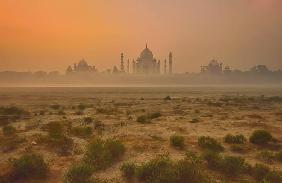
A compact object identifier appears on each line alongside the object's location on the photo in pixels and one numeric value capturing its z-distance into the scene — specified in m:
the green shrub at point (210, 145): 18.34
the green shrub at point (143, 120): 28.19
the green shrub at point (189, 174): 13.12
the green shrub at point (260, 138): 20.23
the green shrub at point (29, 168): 13.96
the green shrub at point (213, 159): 14.98
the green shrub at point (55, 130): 20.14
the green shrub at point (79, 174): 13.00
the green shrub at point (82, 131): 21.98
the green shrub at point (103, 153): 15.15
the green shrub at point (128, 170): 13.92
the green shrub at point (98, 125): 24.92
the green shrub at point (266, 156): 16.64
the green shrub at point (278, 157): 16.66
